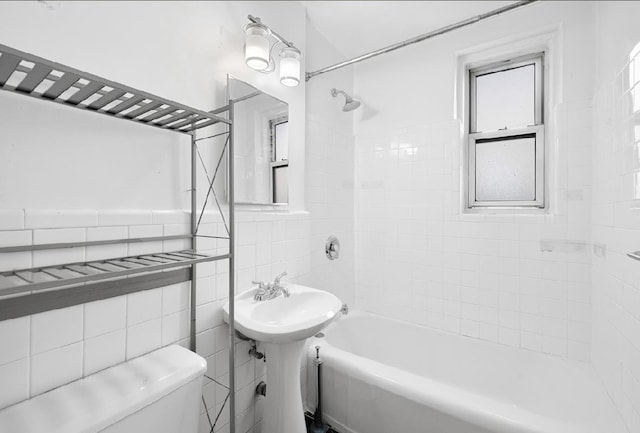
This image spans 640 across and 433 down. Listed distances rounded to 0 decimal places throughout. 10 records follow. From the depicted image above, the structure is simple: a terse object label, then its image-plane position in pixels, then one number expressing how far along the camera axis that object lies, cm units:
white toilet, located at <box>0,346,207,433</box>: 65
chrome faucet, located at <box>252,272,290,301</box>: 130
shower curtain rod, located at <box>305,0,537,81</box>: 131
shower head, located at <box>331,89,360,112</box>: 200
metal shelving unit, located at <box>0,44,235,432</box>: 63
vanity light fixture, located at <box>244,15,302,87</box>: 123
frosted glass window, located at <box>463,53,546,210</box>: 183
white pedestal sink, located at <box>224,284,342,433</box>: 109
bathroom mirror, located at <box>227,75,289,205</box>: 131
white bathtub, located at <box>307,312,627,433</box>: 110
